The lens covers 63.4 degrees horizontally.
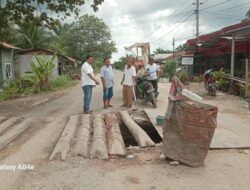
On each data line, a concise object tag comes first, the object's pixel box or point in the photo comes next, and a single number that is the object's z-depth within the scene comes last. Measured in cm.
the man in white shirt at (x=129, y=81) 667
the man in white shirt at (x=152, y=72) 733
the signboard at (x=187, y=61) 1434
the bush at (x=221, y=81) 980
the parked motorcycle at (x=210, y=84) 917
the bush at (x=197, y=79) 1496
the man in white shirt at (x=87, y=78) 580
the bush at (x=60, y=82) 1329
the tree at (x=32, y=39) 2139
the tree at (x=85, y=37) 3114
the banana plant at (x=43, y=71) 1122
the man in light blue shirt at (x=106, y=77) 647
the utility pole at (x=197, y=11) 2124
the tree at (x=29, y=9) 793
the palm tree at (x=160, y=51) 5126
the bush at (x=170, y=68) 1927
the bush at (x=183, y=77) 1315
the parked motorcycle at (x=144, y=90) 688
